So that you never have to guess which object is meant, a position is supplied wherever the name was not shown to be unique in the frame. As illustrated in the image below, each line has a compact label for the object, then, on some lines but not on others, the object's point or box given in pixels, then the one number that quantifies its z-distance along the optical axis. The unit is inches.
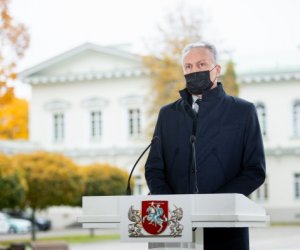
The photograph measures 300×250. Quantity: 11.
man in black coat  186.5
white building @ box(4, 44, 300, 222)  2010.3
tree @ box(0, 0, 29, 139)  943.7
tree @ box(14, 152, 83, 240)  1244.5
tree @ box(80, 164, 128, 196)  1475.1
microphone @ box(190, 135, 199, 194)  188.1
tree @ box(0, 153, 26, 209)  1105.4
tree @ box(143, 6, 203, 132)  1576.0
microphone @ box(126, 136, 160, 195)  192.1
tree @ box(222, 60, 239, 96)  1625.2
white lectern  162.9
